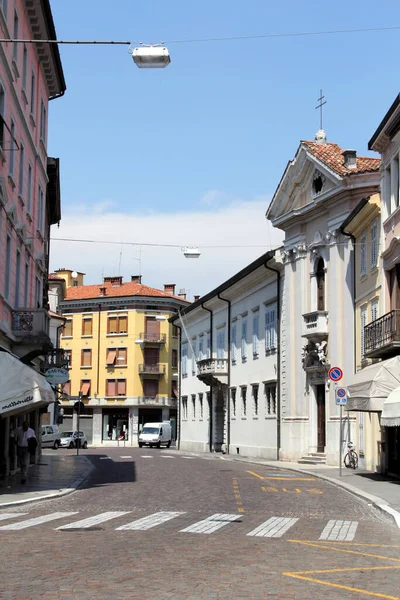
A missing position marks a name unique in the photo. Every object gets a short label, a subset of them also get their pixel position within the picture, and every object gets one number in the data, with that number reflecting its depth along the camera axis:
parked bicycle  32.66
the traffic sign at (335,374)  28.16
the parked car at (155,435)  69.44
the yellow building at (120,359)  85.88
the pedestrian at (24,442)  25.98
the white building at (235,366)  44.44
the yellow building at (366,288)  30.55
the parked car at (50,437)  64.06
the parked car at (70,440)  66.06
